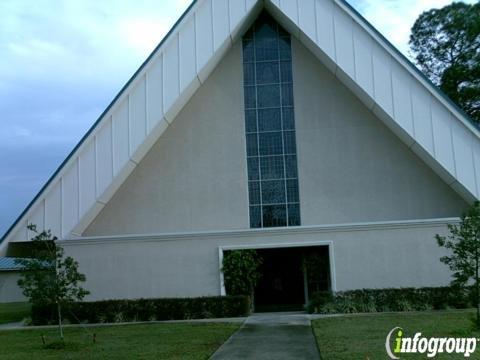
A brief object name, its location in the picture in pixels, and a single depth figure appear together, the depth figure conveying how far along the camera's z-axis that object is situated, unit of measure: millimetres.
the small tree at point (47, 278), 14289
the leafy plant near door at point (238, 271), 21281
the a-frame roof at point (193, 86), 21250
